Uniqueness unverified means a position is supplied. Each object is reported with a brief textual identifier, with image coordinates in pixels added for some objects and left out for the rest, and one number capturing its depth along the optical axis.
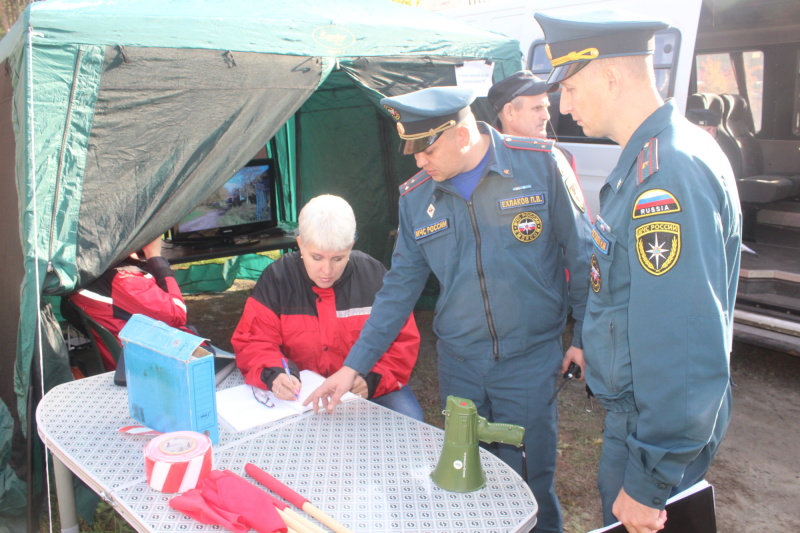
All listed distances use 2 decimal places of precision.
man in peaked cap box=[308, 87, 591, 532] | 1.94
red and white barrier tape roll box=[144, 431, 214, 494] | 1.39
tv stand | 4.27
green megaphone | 1.40
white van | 3.82
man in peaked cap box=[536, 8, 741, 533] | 1.13
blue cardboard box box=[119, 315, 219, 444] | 1.57
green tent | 2.49
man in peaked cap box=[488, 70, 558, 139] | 3.31
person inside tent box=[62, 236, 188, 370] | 2.86
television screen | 4.48
